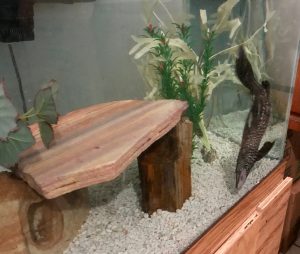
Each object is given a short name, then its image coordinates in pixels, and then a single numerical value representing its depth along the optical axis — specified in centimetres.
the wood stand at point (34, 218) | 48
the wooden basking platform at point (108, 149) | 45
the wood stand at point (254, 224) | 75
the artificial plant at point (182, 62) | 81
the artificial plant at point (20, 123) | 40
